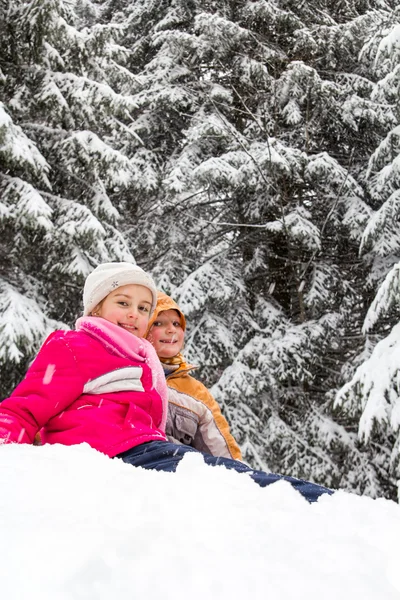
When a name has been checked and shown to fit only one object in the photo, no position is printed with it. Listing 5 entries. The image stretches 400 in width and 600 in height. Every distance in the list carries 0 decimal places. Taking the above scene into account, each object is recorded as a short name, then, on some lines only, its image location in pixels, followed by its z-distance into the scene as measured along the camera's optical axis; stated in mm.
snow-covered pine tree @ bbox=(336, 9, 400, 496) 6074
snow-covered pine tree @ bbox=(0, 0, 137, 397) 6418
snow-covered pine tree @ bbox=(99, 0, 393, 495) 9125
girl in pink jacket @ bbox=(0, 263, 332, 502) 2316
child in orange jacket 3463
